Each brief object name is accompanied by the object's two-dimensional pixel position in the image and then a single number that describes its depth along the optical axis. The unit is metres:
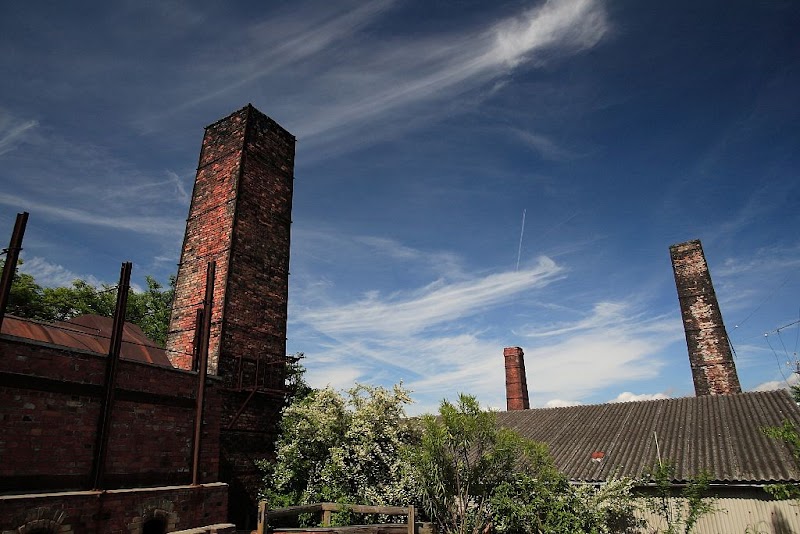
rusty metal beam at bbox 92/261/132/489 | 7.57
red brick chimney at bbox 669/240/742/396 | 17.95
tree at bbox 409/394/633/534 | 10.12
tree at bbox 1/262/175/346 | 22.47
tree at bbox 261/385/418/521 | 11.24
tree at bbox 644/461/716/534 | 10.16
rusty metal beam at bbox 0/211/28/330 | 6.83
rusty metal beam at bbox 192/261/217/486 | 9.05
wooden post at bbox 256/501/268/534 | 8.39
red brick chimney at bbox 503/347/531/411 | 22.56
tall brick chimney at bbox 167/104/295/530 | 11.53
